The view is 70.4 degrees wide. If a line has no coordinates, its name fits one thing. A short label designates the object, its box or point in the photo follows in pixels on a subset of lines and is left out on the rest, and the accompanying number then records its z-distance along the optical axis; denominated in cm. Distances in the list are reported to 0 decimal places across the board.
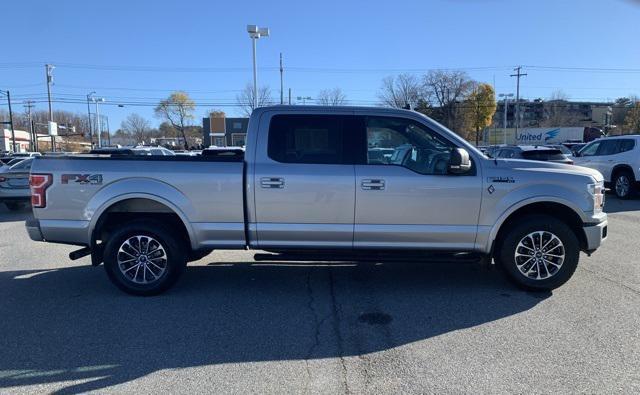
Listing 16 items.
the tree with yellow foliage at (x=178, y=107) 8706
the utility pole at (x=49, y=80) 5056
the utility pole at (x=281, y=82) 3517
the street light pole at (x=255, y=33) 2248
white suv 1331
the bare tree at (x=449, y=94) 7212
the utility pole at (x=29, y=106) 8537
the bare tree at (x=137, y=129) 11936
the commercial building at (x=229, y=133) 6531
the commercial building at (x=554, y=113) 9500
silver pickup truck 492
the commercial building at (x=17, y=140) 8744
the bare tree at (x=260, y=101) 4312
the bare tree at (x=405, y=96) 6074
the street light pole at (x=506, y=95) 6694
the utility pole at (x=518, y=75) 7188
